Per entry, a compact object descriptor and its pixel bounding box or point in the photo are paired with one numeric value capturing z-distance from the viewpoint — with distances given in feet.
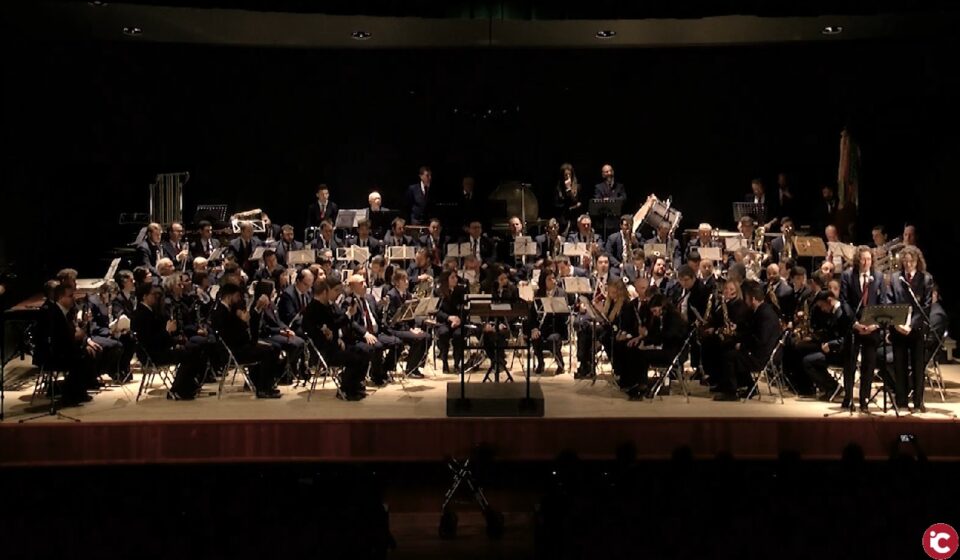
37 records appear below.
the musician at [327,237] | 49.83
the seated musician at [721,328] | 37.58
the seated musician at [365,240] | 49.88
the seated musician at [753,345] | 36.91
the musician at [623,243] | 49.26
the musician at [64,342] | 35.19
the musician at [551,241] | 49.25
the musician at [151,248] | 47.83
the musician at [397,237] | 50.34
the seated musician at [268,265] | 44.32
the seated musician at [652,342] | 37.45
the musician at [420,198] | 55.42
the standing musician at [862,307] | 35.01
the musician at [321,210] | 54.24
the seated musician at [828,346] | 36.63
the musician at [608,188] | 54.95
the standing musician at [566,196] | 55.16
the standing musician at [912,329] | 35.22
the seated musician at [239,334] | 36.96
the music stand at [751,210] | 52.54
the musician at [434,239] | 50.57
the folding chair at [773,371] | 37.17
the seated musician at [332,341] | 37.19
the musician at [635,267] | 44.06
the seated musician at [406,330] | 40.96
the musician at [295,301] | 39.75
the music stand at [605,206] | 51.88
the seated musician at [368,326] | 38.70
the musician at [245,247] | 48.12
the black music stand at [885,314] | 33.55
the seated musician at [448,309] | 42.32
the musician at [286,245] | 48.88
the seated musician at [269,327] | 38.50
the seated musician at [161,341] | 36.78
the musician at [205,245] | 49.06
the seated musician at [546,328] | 41.78
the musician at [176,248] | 47.75
